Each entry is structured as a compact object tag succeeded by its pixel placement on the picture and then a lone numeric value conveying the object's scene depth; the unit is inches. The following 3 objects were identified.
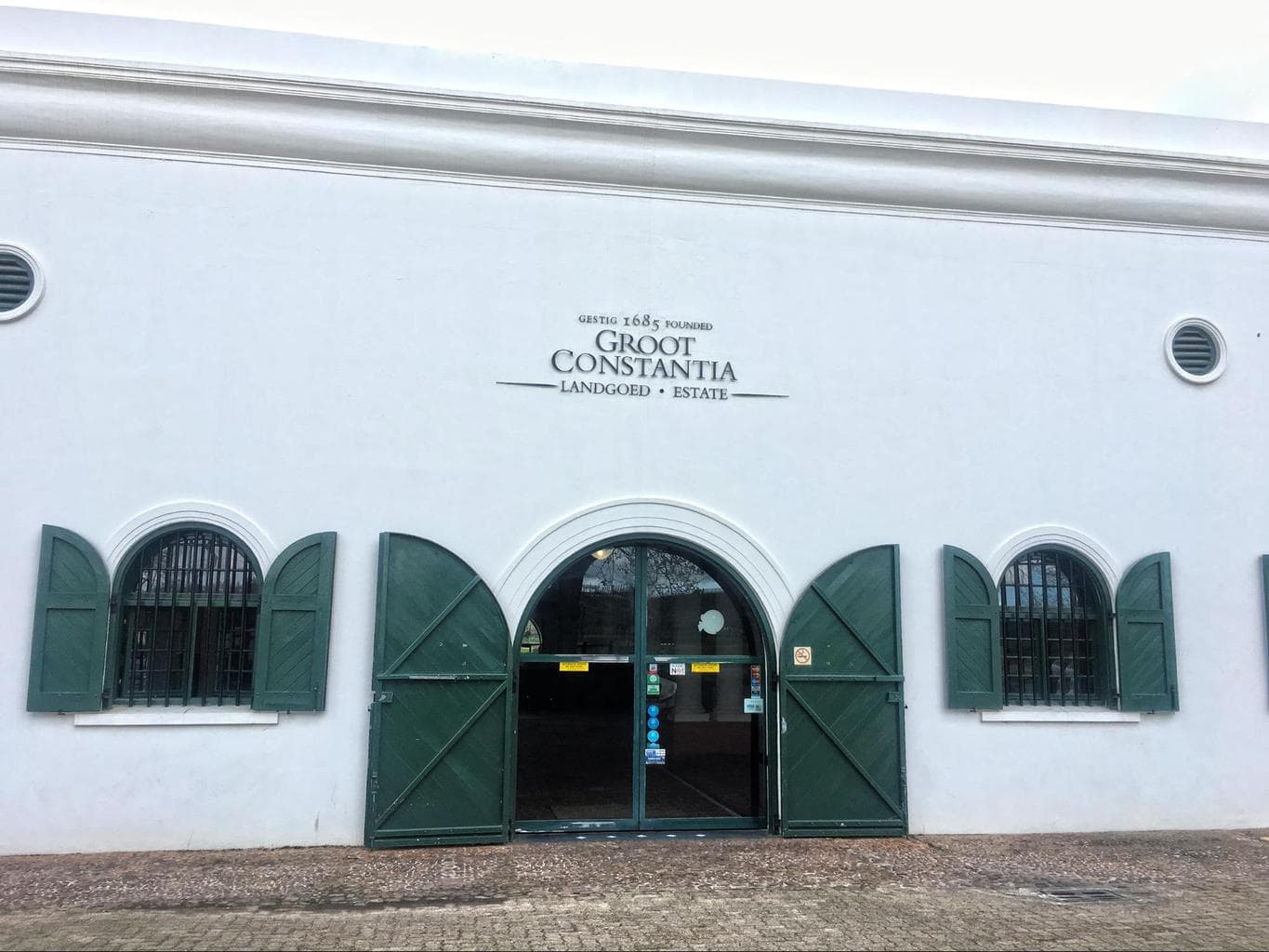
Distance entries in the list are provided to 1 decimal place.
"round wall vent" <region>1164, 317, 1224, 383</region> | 367.2
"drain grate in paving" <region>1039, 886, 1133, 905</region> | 269.4
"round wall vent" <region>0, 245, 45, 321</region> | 307.6
